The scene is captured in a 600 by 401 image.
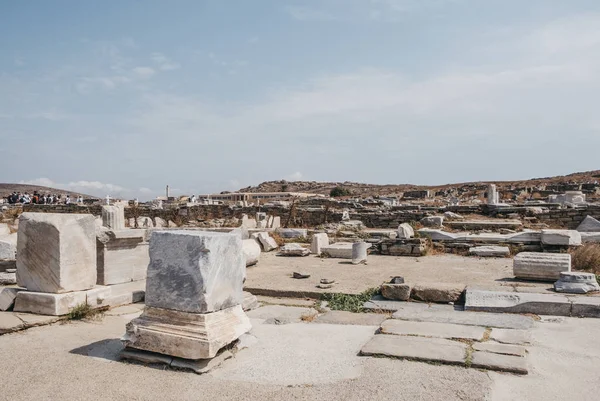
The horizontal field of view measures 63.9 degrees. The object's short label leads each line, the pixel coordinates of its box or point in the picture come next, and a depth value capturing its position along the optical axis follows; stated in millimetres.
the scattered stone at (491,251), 10297
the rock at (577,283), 6316
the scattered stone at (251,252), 9439
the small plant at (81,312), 5355
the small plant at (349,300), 6156
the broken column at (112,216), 11109
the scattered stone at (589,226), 12883
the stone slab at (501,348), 4005
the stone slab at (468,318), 5117
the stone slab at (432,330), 4625
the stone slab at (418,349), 3930
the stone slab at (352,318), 5424
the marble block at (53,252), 5406
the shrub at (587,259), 7947
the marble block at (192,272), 4129
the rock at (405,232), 11797
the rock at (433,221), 15031
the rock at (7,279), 7621
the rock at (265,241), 12133
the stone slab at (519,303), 5613
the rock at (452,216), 17309
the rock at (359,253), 10000
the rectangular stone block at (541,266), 7270
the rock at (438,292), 6250
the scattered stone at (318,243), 11539
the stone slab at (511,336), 4422
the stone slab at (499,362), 3668
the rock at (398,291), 6379
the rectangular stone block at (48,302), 5297
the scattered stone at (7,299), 5539
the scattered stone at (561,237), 9859
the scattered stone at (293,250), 11289
